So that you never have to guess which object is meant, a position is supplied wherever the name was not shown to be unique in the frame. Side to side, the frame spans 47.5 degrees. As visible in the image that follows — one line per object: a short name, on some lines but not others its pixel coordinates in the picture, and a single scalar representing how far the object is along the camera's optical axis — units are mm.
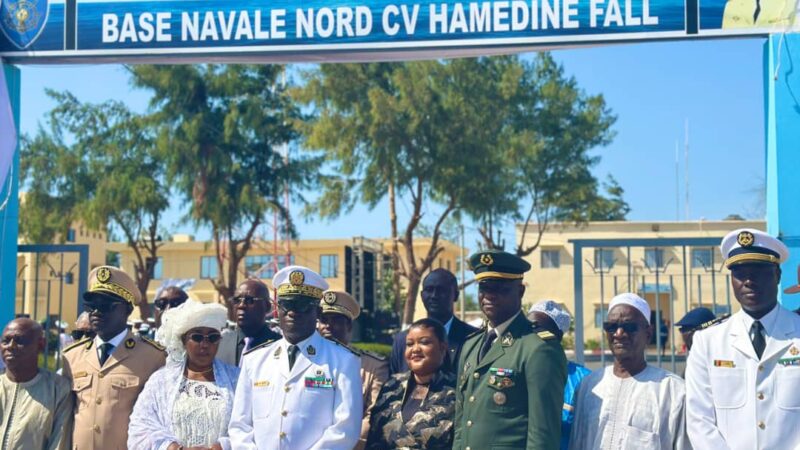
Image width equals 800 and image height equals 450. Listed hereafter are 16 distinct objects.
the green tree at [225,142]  21484
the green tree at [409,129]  20469
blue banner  7051
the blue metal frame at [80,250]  7934
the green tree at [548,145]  22125
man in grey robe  4949
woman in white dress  4777
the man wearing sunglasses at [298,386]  4617
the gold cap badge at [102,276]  5168
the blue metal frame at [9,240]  7648
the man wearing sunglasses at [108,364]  5027
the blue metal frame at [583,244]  7211
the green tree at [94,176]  22078
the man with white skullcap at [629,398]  4301
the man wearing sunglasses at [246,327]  5961
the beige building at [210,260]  37738
